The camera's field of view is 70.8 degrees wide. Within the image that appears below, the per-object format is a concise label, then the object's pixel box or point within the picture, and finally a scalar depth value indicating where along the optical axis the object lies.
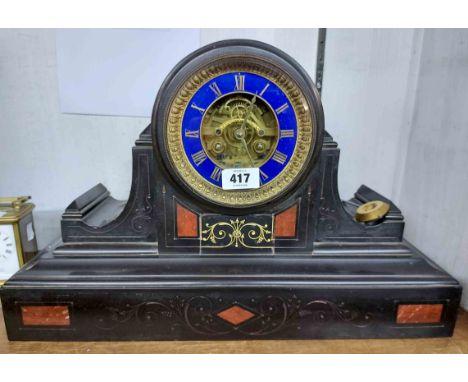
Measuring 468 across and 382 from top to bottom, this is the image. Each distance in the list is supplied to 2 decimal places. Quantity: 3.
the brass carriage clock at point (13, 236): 0.41
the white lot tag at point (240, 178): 0.34
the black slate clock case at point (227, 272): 0.32
